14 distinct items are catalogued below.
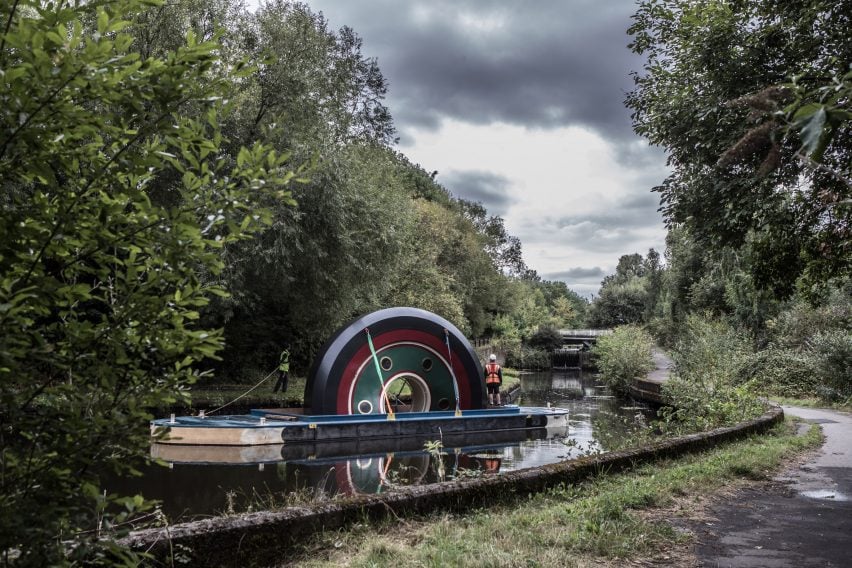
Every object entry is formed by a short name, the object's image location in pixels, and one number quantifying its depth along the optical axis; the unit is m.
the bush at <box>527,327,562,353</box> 61.66
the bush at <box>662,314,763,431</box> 12.81
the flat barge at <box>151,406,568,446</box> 13.09
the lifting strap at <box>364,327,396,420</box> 15.11
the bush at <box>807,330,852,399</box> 19.78
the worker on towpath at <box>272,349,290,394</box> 21.00
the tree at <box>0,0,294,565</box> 1.96
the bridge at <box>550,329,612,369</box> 60.78
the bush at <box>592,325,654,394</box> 32.03
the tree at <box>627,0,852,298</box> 8.09
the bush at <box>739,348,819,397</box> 22.88
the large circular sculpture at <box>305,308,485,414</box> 15.08
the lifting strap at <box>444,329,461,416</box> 16.73
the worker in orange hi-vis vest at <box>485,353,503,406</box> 20.30
